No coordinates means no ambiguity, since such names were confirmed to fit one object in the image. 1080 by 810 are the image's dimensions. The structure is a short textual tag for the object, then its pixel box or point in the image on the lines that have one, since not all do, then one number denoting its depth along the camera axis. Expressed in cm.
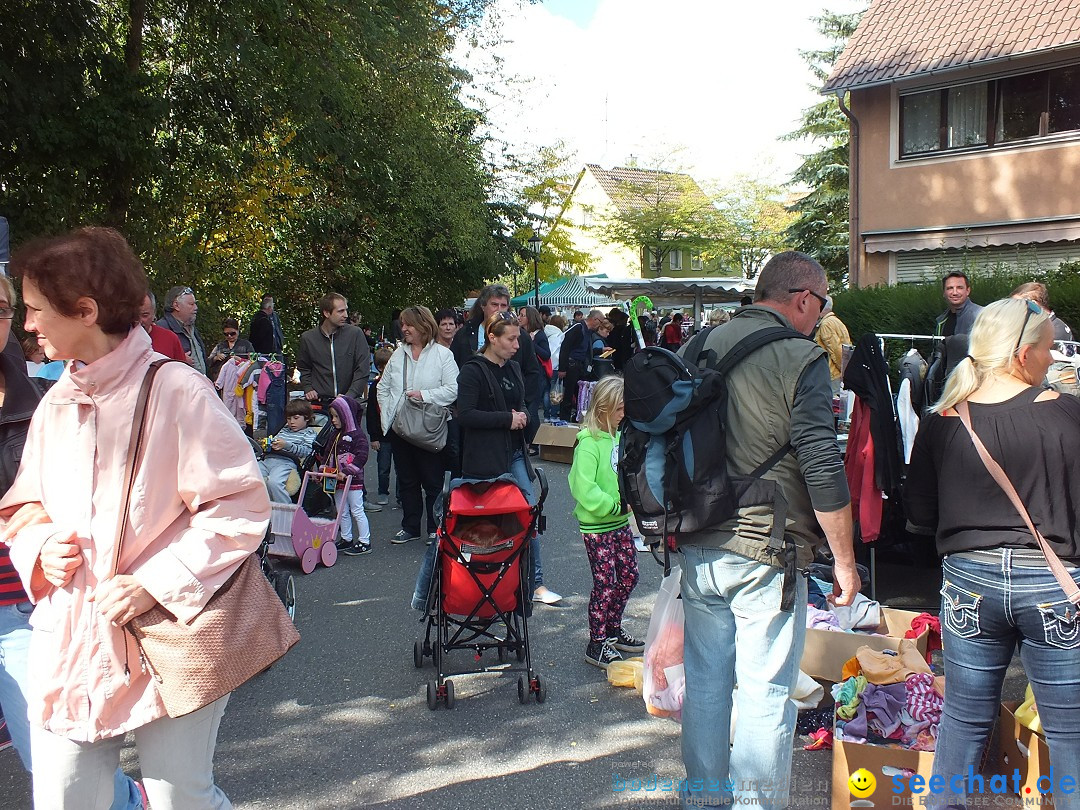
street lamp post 3019
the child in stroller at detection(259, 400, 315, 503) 726
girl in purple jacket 748
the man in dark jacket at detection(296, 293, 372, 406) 874
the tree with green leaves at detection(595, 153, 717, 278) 4416
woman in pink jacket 221
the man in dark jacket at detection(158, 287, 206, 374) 744
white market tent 2550
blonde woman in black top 291
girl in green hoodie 494
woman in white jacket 767
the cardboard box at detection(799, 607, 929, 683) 449
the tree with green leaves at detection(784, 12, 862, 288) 2777
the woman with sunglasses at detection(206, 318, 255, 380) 1362
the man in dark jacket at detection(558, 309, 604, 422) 1520
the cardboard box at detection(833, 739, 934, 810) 344
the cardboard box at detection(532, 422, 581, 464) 1199
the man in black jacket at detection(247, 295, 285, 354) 1712
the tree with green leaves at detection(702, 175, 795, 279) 4500
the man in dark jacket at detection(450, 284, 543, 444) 726
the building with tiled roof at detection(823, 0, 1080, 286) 1641
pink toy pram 690
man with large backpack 299
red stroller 459
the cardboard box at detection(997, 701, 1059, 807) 334
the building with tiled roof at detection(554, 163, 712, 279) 4434
